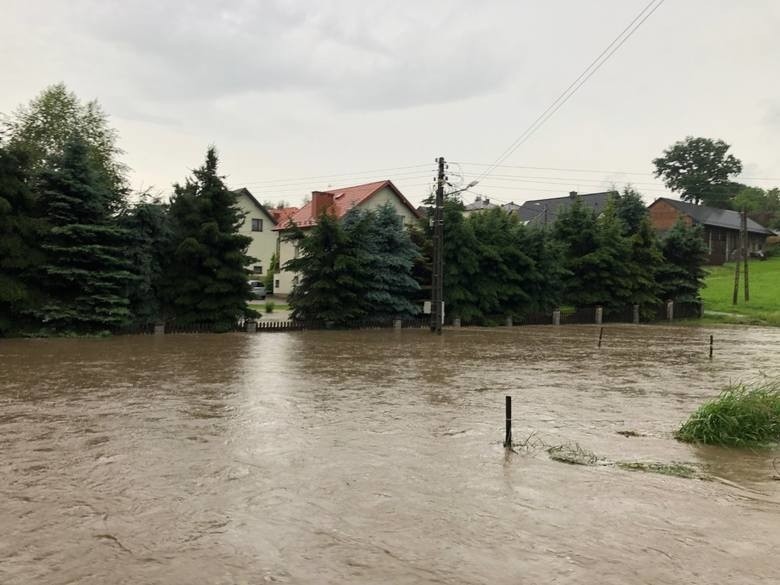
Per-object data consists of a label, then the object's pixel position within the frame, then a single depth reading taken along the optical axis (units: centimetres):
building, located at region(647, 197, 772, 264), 6288
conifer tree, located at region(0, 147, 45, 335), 2039
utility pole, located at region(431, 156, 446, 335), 2729
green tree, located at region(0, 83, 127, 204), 3138
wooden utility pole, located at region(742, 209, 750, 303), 4144
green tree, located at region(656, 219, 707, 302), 4128
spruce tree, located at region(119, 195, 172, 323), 2344
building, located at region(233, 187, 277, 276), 5066
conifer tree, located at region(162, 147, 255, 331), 2459
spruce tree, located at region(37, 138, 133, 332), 2131
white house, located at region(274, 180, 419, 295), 4441
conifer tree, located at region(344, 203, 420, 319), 2927
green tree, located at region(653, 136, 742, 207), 8462
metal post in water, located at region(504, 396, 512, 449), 802
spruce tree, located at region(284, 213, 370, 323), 2794
